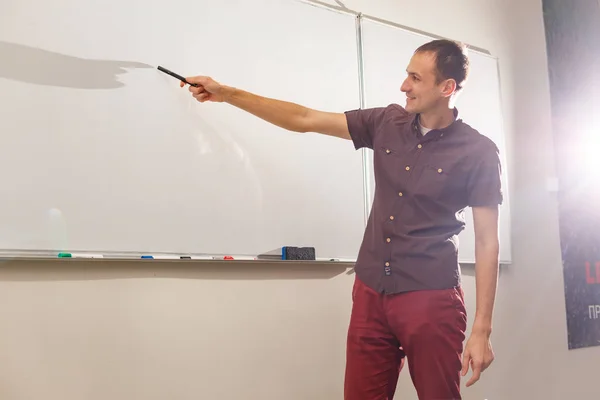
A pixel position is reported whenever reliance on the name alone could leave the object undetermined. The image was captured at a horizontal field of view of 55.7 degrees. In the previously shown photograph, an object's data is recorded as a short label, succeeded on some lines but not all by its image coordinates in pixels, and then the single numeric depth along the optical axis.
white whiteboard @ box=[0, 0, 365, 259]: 1.62
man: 1.41
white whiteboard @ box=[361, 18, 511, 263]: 2.37
